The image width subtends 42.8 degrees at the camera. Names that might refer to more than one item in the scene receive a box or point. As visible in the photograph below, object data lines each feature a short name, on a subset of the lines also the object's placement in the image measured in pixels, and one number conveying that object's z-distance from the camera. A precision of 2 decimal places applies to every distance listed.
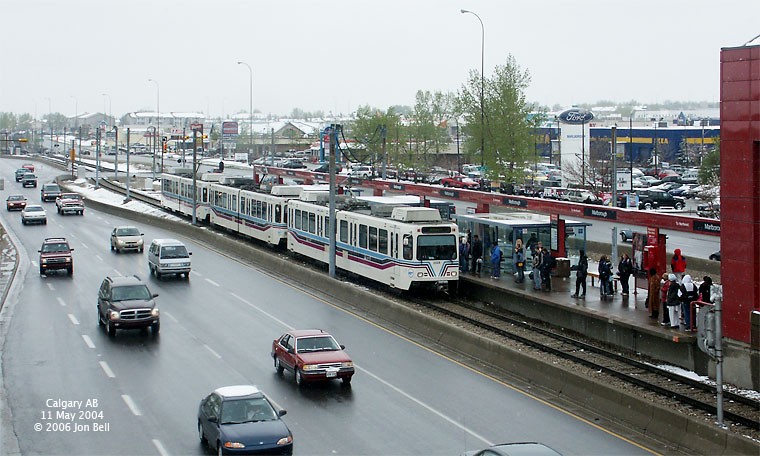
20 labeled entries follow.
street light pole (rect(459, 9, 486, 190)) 66.31
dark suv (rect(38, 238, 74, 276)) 41.00
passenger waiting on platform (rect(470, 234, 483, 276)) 36.88
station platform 24.58
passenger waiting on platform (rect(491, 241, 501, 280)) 34.91
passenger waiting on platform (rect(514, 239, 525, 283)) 34.25
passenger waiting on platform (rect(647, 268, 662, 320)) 26.79
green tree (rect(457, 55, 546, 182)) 71.25
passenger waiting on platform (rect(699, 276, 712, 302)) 24.38
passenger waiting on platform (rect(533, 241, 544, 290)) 32.53
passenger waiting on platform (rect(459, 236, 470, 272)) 37.34
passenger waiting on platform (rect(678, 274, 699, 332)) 24.70
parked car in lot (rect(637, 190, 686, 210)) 71.19
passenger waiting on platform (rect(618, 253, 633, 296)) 30.66
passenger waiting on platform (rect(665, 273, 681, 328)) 24.62
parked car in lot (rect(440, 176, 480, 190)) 86.25
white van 39.31
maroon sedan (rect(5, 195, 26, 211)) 75.44
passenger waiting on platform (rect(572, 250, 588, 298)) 31.20
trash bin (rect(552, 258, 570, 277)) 34.75
